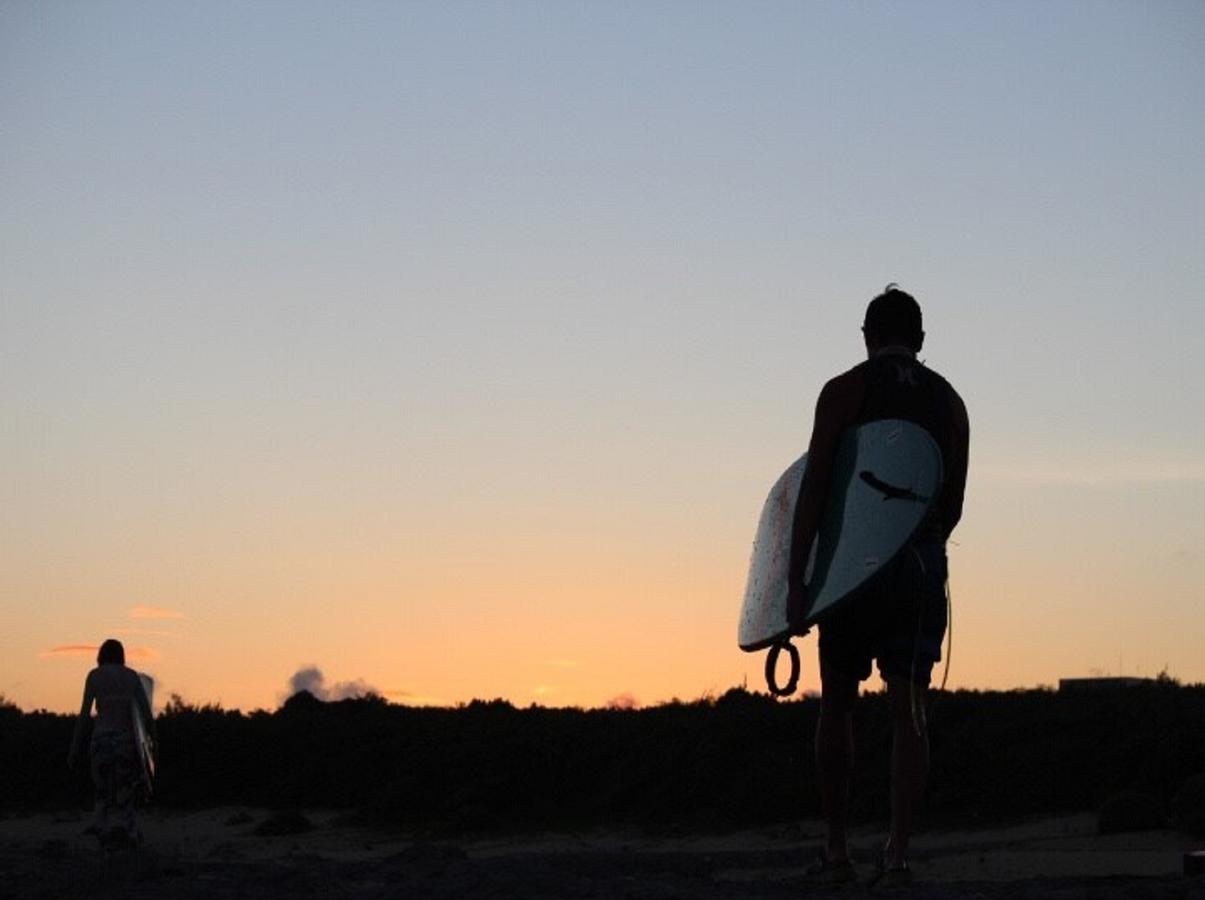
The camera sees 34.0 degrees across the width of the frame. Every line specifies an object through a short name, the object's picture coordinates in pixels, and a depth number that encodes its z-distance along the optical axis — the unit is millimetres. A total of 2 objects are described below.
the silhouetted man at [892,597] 6867
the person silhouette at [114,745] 13961
